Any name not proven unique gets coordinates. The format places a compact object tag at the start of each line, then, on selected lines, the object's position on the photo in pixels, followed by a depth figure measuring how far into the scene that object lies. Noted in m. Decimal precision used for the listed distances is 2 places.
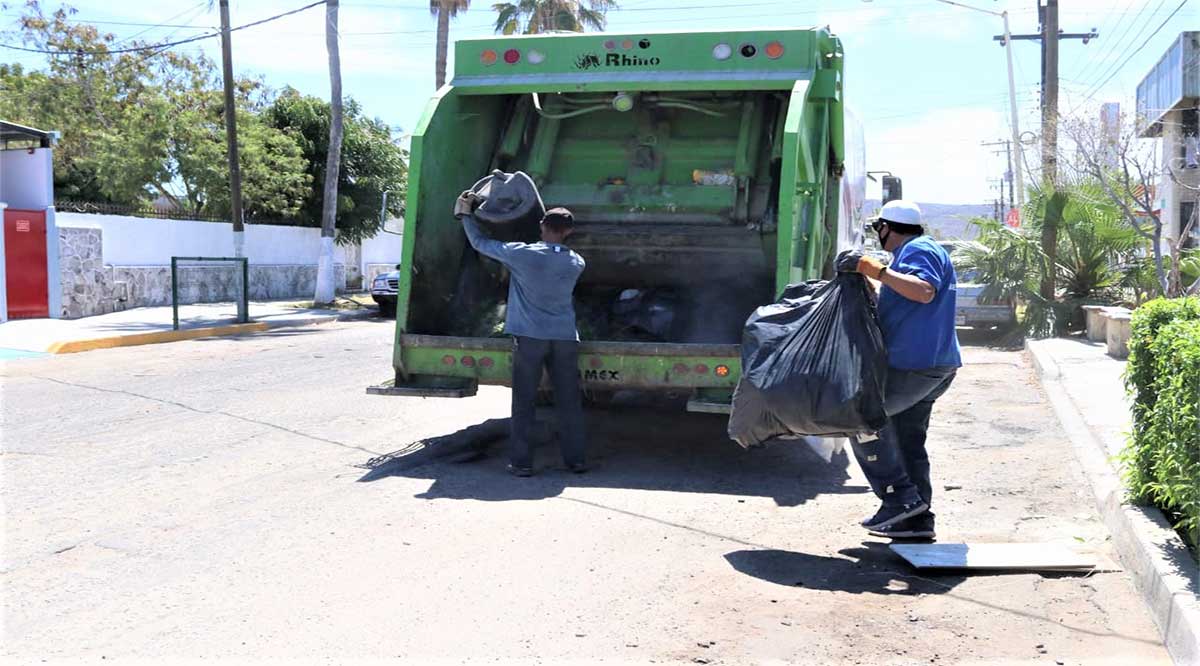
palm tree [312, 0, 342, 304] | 22.86
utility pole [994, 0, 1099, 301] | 15.85
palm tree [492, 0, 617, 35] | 27.86
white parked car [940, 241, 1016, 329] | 15.98
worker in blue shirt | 4.87
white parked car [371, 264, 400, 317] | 22.28
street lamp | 19.22
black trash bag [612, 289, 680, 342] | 7.58
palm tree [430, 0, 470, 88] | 25.55
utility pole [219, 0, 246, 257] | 20.77
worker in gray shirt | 6.41
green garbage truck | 6.78
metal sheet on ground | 4.58
